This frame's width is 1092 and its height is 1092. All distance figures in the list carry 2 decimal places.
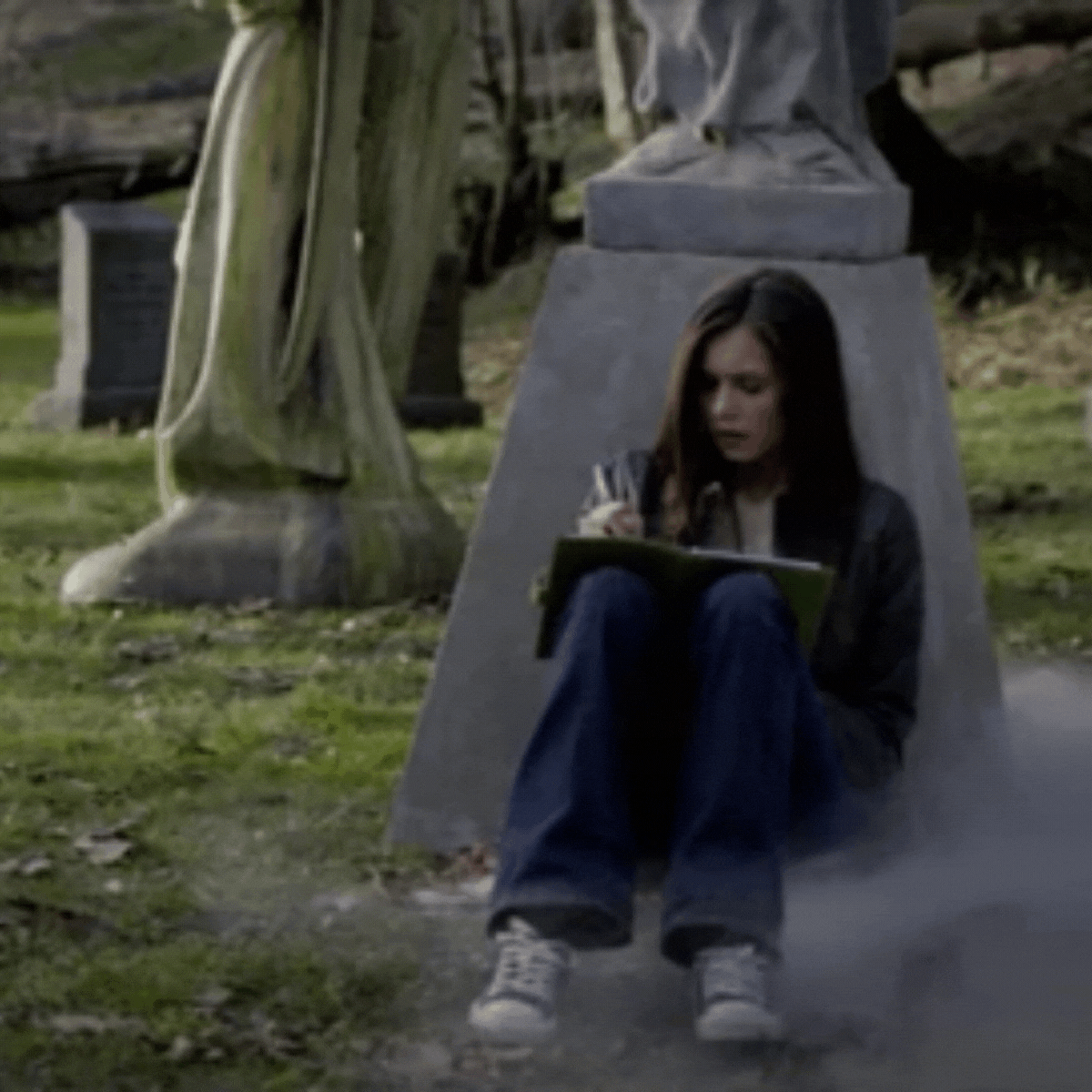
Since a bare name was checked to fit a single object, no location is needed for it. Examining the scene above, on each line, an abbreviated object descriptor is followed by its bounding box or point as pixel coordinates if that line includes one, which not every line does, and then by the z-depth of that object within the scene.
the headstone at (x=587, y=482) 10.24
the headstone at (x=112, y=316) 28.89
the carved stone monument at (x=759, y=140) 10.22
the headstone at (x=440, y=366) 28.20
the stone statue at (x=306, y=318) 15.95
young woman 8.63
